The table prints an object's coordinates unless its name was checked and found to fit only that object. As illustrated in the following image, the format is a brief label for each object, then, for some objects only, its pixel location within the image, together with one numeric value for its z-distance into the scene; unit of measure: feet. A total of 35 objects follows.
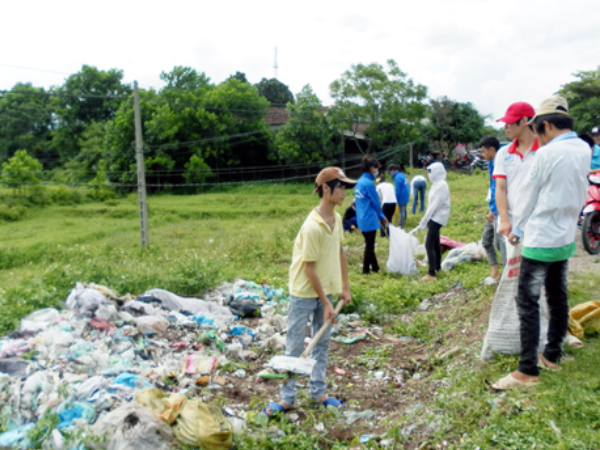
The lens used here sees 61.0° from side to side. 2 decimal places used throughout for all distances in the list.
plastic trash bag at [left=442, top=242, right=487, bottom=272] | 25.67
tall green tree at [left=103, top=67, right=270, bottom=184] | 112.27
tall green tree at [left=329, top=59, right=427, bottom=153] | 115.85
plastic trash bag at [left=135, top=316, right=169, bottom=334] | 17.57
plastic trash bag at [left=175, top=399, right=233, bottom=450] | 10.83
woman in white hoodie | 22.93
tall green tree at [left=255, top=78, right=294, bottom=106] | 156.87
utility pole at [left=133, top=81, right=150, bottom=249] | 59.11
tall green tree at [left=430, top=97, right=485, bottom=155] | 124.57
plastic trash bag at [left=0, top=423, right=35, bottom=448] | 11.13
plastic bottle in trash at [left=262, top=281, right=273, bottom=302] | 23.30
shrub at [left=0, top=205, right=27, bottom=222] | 95.96
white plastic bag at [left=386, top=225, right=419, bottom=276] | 25.95
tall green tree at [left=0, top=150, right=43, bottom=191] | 102.78
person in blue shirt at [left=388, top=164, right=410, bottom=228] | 38.78
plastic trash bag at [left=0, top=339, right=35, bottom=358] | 14.14
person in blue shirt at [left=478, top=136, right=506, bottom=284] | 17.81
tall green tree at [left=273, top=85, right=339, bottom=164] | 114.01
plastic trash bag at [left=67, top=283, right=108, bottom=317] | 17.61
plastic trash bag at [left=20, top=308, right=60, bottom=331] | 16.15
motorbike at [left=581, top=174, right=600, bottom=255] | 23.39
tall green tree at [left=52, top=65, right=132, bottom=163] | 144.46
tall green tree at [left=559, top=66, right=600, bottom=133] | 97.95
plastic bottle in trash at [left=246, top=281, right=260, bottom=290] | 24.07
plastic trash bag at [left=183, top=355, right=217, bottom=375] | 15.34
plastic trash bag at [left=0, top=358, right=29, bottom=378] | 13.57
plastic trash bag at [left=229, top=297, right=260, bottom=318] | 21.01
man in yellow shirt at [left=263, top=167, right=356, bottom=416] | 11.90
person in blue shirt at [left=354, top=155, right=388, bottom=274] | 25.53
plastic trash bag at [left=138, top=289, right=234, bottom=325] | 20.35
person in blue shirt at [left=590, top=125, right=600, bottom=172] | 24.34
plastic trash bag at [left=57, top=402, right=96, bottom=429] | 12.01
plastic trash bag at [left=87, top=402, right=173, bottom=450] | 10.96
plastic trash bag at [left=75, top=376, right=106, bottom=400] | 12.85
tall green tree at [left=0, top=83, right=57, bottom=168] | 151.84
